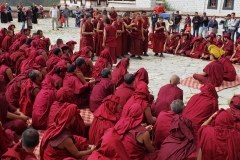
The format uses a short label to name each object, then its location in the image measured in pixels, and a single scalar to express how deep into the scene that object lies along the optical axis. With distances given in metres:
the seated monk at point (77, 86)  6.13
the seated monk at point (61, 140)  3.64
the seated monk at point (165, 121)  4.30
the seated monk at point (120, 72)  6.89
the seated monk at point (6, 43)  9.52
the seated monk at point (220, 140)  3.61
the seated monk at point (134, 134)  3.78
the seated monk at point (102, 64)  7.32
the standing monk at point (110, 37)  9.57
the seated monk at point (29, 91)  5.47
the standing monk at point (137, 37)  10.48
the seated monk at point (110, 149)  3.17
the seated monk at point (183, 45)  11.72
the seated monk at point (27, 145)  3.19
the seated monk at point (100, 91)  5.62
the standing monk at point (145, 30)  10.85
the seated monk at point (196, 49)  11.19
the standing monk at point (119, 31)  10.19
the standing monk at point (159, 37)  10.71
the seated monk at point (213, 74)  7.66
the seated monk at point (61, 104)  4.47
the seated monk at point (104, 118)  4.36
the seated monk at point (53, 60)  7.17
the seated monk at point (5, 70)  6.51
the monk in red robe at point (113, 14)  13.40
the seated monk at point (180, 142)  3.70
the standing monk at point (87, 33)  10.08
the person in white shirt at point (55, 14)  17.35
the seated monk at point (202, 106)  4.85
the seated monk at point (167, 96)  5.32
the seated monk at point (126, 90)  5.54
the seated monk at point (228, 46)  10.64
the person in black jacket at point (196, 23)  15.41
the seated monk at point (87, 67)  7.48
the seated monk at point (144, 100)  4.87
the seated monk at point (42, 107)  5.06
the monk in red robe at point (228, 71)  8.19
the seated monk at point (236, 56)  10.25
